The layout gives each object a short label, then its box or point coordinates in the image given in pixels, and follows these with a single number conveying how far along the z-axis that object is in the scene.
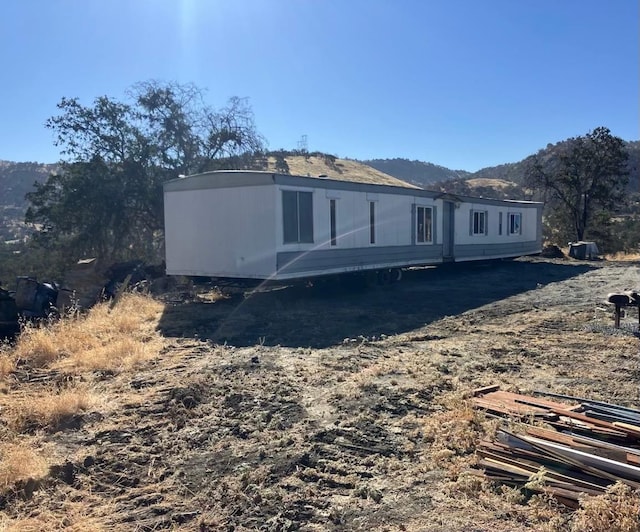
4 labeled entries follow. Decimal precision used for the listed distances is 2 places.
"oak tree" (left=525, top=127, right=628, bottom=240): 25.65
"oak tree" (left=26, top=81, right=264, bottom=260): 17.83
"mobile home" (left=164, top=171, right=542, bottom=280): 10.30
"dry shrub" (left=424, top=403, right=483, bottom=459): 3.68
